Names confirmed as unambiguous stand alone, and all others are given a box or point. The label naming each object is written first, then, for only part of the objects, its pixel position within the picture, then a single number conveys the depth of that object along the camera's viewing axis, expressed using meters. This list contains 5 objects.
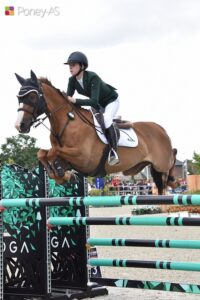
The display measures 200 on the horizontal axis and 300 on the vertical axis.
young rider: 10.04
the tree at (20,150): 127.92
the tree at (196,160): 59.95
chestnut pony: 9.36
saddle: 10.39
